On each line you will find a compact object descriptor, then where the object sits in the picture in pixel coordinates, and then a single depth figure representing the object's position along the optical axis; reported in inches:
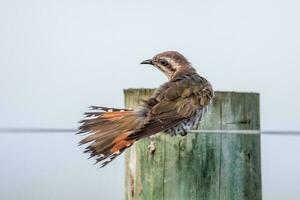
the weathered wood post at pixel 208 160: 273.0
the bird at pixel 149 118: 298.5
